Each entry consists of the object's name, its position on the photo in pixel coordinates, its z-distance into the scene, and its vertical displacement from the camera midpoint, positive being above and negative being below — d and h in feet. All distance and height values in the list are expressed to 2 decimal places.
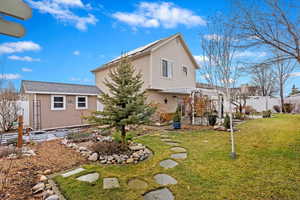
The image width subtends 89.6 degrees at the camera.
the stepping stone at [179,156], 15.64 -5.24
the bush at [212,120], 33.94 -3.17
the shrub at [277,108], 67.44 -1.24
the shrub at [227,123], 29.25 -3.37
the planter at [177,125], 31.91 -3.97
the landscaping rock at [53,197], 9.31 -5.58
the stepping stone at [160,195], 9.36 -5.65
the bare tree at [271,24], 13.74 +7.80
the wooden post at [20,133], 19.59 -3.41
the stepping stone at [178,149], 17.80 -5.15
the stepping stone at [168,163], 13.64 -5.35
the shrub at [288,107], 63.88 -0.80
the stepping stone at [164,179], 11.00 -5.53
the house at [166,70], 38.60 +10.55
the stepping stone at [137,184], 10.52 -5.58
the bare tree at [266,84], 74.17 +11.49
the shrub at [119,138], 17.24 -3.57
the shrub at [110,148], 16.29 -4.59
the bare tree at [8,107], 31.30 +0.16
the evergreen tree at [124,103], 16.17 +0.39
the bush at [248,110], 53.11 -1.67
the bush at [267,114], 48.67 -2.81
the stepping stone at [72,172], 12.19 -5.42
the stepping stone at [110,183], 10.61 -5.54
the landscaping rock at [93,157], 15.57 -5.19
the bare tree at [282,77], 53.37 +10.97
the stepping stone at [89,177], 11.34 -5.46
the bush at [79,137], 23.30 -4.78
